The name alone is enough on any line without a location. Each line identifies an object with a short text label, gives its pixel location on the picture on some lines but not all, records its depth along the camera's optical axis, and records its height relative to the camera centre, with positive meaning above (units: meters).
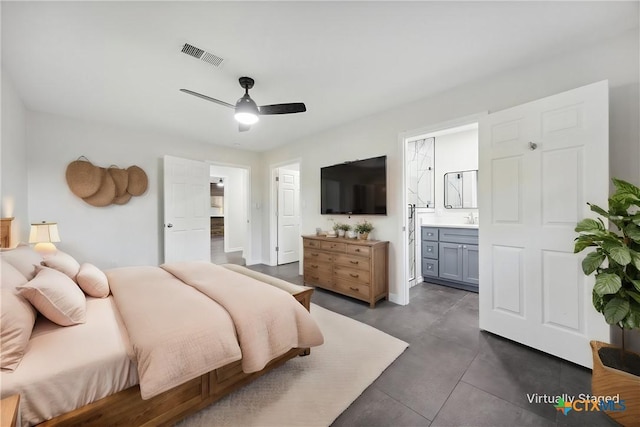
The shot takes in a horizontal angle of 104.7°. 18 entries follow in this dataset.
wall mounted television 3.33 +0.35
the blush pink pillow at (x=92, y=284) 1.88 -0.53
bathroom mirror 4.15 +0.36
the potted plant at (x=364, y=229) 3.40 -0.25
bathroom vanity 3.59 -0.71
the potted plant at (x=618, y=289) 1.38 -0.47
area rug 1.47 -1.21
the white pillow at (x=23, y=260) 1.64 -0.32
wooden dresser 3.10 -0.75
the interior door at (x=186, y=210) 4.11 +0.06
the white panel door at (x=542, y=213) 1.85 -0.03
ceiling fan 2.38 +1.02
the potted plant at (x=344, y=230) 3.69 -0.28
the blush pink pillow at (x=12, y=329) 1.04 -0.52
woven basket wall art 3.43 +0.47
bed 1.06 -0.69
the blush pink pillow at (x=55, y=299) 1.33 -0.48
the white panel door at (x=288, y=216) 5.42 -0.08
